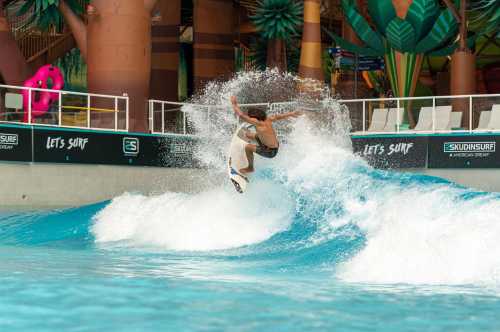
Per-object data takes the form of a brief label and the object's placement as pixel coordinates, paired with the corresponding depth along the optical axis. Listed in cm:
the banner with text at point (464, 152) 2870
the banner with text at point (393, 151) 2984
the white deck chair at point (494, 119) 2803
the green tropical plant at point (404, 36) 3697
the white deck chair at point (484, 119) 2830
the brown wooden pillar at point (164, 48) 4694
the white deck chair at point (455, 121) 2895
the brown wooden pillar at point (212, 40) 4647
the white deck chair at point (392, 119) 2973
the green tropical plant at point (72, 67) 5184
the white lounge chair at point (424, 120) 2923
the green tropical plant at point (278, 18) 4303
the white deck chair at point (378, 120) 2987
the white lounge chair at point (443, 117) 2904
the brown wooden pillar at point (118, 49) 3275
